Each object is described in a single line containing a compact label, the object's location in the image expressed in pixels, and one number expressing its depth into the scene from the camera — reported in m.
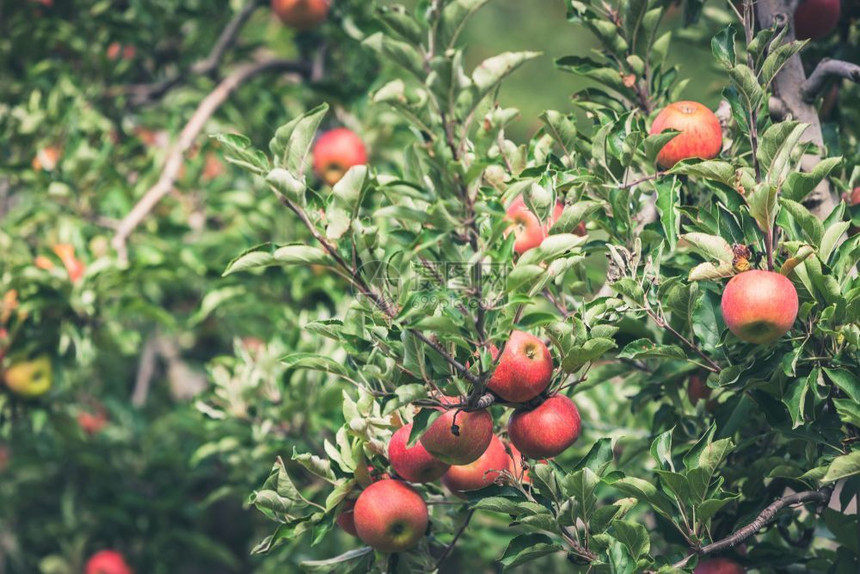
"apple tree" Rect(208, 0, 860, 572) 2.32
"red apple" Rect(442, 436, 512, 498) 2.46
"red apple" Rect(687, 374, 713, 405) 2.60
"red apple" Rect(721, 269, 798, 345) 2.35
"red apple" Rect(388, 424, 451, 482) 2.43
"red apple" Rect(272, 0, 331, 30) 3.26
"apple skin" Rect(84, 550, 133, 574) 3.31
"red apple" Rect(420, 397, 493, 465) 2.36
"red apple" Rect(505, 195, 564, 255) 2.49
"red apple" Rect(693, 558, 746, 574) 2.47
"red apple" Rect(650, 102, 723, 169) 2.48
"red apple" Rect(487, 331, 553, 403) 2.37
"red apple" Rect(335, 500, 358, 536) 2.51
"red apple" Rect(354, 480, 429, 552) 2.44
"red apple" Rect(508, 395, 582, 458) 2.40
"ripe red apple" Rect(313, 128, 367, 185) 3.12
